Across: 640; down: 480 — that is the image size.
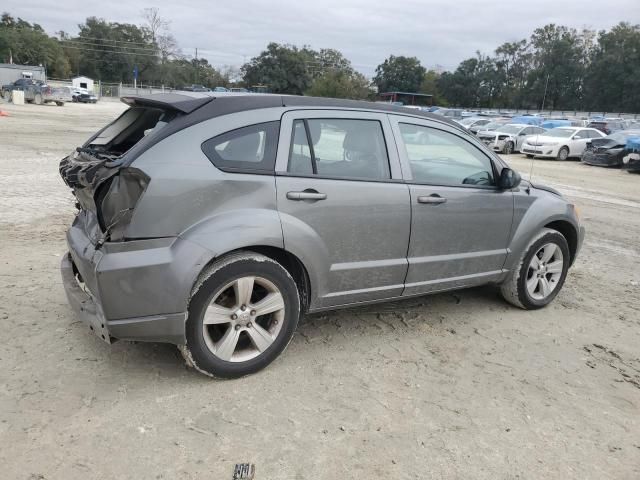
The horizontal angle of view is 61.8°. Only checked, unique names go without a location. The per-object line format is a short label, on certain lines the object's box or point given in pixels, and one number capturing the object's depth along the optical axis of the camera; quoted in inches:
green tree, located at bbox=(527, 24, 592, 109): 3934.8
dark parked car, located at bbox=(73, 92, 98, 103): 2140.7
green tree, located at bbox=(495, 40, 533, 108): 4242.1
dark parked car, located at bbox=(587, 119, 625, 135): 1331.2
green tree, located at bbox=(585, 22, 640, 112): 3432.6
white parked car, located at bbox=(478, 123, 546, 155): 985.5
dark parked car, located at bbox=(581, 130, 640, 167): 837.8
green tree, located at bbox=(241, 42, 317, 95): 3602.4
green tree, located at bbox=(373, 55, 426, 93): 4340.6
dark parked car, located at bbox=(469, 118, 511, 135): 1066.8
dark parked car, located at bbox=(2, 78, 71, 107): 1648.6
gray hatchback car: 118.6
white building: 2822.3
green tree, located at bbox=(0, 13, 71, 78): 3213.6
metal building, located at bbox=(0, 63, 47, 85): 2287.2
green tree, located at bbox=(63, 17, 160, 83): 4013.3
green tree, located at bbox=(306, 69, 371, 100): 2703.2
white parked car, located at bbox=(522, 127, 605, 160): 925.8
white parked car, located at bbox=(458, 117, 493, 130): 1281.4
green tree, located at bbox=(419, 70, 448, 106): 4276.6
